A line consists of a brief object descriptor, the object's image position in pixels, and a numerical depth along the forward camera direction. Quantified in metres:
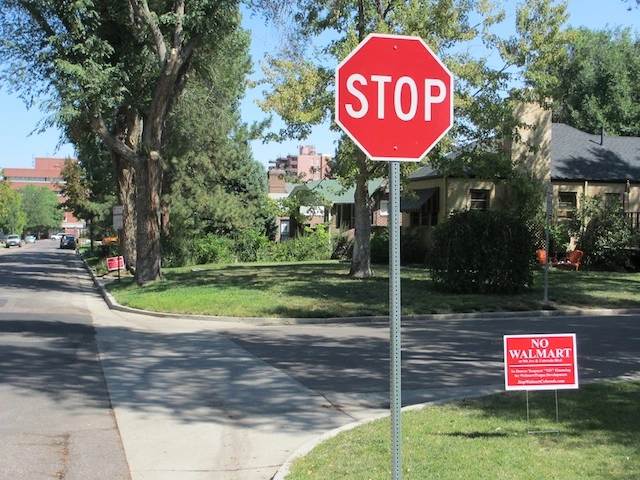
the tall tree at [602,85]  41.78
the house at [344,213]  39.23
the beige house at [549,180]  29.48
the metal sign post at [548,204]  16.78
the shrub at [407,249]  31.95
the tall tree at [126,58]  20.42
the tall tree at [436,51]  19.28
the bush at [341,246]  38.00
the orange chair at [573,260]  26.88
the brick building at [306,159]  164.88
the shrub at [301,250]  38.94
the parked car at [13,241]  84.25
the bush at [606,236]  26.75
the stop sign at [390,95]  3.55
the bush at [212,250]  38.16
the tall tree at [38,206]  146.12
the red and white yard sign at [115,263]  26.17
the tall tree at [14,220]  104.32
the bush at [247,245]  39.47
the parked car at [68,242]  81.06
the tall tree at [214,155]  26.72
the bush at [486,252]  18.20
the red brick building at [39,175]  184.88
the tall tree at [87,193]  39.88
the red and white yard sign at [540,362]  5.86
